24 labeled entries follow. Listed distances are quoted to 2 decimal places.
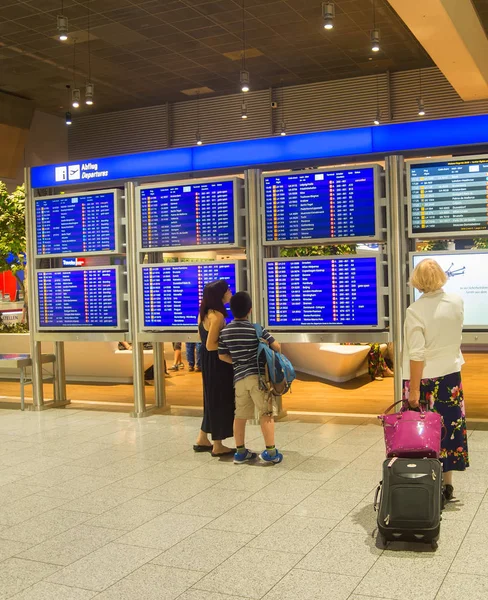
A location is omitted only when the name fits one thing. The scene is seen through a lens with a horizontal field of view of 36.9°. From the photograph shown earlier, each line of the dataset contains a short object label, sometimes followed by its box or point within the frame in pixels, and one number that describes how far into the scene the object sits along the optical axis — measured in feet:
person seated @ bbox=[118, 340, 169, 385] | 35.99
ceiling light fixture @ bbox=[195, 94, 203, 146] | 54.60
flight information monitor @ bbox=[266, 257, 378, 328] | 21.67
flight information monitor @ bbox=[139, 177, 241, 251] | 23.18
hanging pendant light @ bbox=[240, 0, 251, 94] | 37.77
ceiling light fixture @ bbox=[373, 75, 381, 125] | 48.70
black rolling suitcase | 11.68
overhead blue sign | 20.93
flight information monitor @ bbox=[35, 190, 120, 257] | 25.13
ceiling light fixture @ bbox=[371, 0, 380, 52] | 34.62
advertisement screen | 20.68
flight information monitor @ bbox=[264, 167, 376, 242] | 21.62
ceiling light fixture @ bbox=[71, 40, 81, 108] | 40.37
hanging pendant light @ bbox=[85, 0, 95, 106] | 39.81
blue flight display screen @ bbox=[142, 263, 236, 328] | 23.39
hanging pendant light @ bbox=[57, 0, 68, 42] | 30.55
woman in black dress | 18.71
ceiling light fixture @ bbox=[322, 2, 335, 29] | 29.89
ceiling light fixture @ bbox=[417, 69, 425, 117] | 46.71
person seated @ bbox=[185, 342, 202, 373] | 37.35
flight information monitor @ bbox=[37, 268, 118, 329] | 25.32
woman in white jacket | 13.75
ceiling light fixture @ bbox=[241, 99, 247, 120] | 47.53
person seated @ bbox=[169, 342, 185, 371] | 38.99
